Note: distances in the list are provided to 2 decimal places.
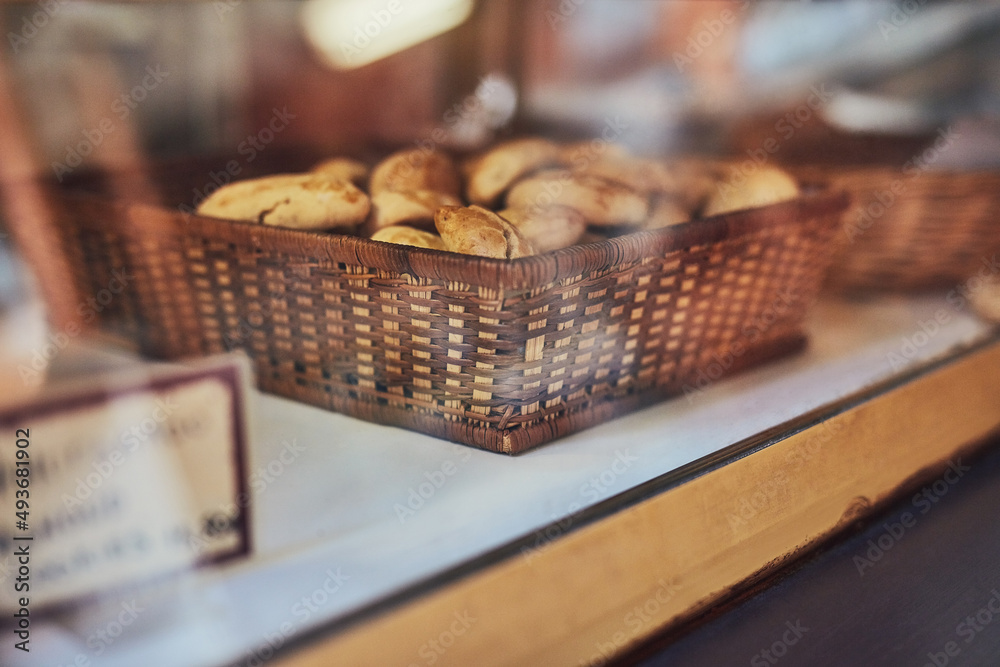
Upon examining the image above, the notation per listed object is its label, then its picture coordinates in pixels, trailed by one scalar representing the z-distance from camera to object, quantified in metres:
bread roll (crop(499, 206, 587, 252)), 0.82
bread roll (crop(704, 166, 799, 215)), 0.97
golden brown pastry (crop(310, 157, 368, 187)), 1.04
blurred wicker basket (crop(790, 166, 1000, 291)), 1.20
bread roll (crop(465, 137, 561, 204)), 1.01
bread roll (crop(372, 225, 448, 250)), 0.79
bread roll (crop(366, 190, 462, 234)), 0.87
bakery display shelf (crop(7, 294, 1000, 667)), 0.46
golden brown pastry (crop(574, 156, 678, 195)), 0.98
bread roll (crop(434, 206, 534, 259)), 0.73
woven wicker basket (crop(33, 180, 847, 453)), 0.68
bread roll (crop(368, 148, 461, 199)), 0.98
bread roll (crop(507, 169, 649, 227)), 0.89
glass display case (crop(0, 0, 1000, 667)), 0.45
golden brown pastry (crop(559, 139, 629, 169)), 1.08
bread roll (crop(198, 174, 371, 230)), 0.85
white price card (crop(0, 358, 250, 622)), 0.41
